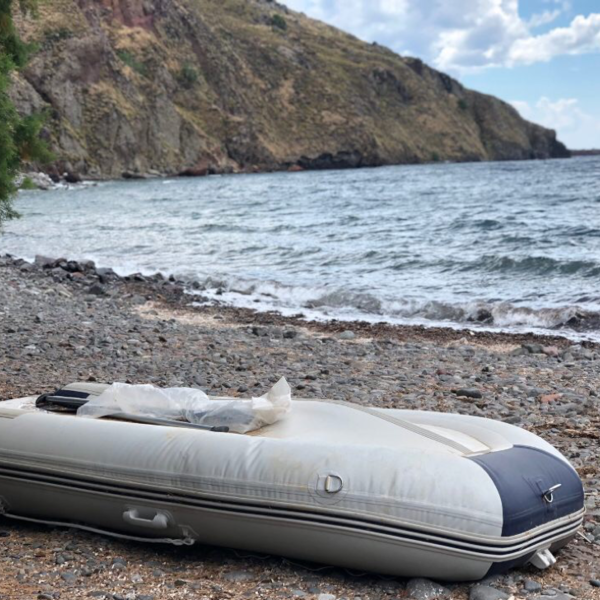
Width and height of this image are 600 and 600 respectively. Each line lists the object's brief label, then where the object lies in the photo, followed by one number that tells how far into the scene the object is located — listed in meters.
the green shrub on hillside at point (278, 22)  129.46
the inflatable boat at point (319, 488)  3.80
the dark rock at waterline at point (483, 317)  14.15
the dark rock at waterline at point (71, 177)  69.56
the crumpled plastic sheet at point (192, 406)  4.77
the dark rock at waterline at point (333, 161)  103.19
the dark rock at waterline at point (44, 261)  19.20
